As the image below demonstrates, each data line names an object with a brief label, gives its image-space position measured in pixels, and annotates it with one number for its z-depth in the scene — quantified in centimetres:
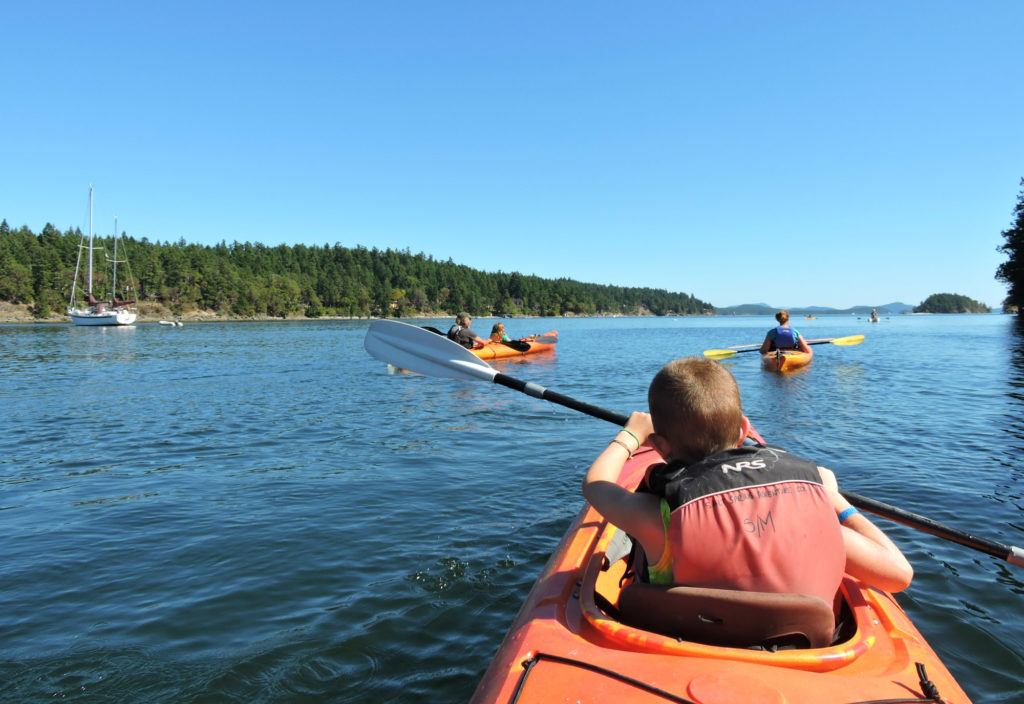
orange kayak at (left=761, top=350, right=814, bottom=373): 1731
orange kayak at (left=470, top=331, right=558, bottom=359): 2078
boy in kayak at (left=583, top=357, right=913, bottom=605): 209
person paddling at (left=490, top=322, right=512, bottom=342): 2217
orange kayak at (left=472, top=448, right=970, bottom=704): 208
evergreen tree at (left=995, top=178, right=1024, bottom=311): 5700
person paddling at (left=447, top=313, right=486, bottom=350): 1820
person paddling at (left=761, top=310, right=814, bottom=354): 1827
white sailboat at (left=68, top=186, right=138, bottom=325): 5606
